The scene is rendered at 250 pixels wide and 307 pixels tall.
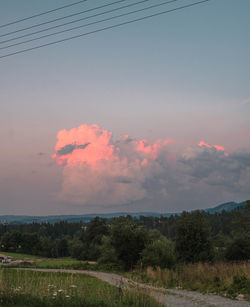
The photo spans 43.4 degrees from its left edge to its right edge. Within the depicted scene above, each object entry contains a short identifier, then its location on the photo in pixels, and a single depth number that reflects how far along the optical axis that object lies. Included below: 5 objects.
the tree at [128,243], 29.55
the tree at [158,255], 25.48
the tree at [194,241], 29.38
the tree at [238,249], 42.00
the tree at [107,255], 43.24
